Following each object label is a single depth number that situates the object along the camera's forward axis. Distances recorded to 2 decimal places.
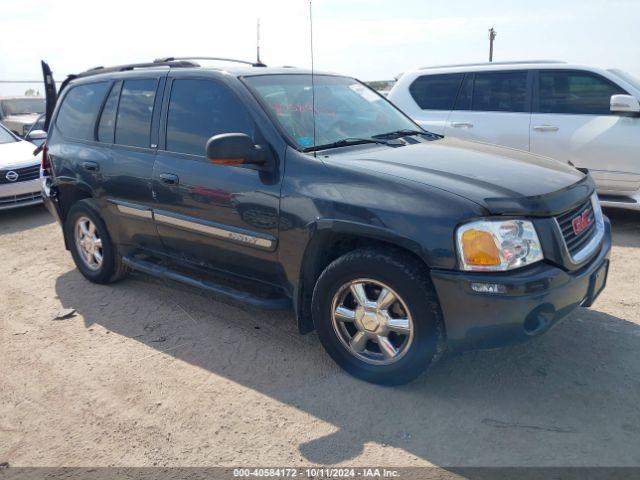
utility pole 33.49
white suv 6.32
